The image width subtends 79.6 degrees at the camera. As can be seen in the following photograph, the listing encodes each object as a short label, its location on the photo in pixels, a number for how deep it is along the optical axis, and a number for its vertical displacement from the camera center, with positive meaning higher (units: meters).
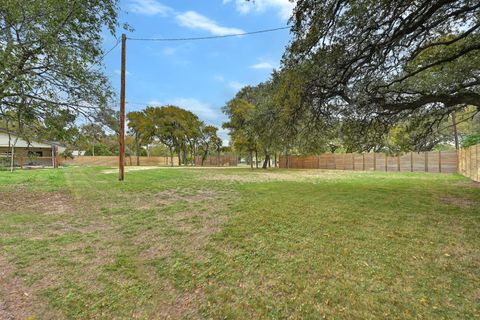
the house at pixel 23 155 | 24.61 +0.25
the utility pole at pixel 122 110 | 11.20 +1.91
